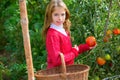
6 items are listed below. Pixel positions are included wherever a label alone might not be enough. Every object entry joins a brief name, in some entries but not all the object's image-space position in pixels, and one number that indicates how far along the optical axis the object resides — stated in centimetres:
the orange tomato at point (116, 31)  323
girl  274
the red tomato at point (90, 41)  305
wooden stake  234
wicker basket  255
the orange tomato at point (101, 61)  322
